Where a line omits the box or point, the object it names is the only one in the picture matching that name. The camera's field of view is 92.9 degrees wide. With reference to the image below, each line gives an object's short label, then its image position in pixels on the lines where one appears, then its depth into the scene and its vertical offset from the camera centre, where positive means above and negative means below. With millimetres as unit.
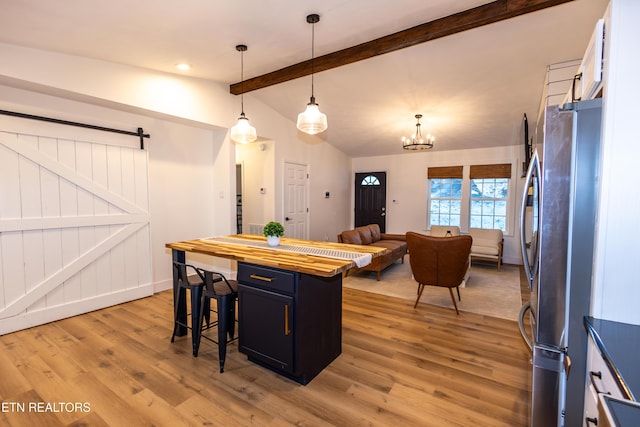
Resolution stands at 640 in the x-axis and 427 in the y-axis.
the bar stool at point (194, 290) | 2545 -785
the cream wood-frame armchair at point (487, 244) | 5678 -859
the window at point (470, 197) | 6418 +64
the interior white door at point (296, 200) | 5809 -14
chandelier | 5102 +961
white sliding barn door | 2990 -302
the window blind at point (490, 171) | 6273 +612
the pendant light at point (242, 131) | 3129 +699
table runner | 2226 -424
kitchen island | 2090 -771
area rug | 3764 -1309
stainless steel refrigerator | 1389 -240
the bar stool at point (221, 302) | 2346 -826
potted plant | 2773 -310
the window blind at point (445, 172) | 6773 +635
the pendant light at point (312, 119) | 2611 +692
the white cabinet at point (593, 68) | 1420 +685
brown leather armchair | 3395 -677
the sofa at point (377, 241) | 4863 -818
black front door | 7758 +40
